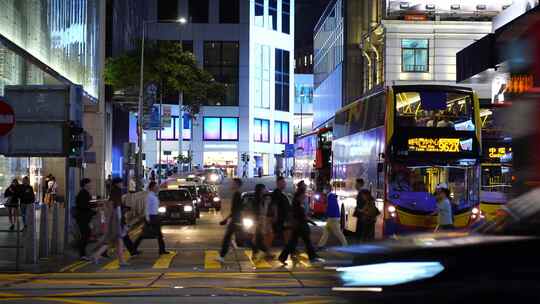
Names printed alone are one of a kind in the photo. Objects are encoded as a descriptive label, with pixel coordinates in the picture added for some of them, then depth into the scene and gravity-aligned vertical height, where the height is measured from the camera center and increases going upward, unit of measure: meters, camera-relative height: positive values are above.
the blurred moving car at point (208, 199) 44.38 -1.92
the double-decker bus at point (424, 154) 21.08 +0.25
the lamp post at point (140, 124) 43.88 +2.05
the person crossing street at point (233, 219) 18.50 -1.25
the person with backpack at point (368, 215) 20.09 -1.23
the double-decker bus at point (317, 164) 36.66 -0.02
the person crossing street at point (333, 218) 19.52 -1.30
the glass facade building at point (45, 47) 27.09 +4.59
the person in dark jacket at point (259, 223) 18.47 -1.33
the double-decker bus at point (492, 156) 29.36 +0.30
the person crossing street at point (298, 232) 18.06 -1.49
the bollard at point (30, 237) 17.53 -1.57
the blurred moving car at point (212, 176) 65.12 -1.03
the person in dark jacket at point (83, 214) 19.41 -1.21
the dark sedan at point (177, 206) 33.44 -1.73
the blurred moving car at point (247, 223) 20.62 -1.55
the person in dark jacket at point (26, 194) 26.38 -1.00
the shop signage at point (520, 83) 8.06 +0.82
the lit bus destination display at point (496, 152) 30.47 +0.45
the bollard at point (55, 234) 19.73 -1.71
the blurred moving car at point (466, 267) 5.71 -0.74
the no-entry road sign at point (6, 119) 16.08 +0.84
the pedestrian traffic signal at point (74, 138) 21.02 +0.62
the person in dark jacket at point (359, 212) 20.23 -1.19
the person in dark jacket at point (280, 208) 18.20 -0.99
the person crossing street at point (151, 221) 19.92 -1.39
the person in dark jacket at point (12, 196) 26.25 -1.09
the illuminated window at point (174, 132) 99.53 +3.71
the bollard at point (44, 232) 18.95 -1.59
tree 49.03 +5.50
